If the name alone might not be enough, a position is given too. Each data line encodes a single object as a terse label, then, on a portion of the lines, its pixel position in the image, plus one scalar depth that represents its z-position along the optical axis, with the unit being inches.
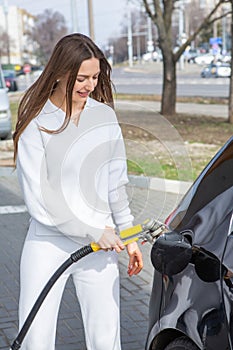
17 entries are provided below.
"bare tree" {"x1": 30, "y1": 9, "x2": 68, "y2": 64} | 3853.3
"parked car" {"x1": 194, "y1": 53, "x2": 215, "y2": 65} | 3055.4
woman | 116.3
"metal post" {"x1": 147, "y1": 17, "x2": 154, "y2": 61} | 3055.6
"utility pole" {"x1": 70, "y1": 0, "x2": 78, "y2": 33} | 1011.0
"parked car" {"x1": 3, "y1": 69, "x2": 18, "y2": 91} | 907.2
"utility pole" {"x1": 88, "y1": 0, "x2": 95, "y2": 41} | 974.4
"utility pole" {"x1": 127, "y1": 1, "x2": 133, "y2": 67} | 3480.3
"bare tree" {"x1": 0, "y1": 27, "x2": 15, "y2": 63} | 4220.0
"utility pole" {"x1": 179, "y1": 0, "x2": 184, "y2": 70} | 2613.9
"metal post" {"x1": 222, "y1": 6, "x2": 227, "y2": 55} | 3418.8
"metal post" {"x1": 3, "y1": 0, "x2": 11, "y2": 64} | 4046.8
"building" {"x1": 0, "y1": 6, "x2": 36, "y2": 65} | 4999.5
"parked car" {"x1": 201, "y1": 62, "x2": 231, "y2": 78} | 1846.1
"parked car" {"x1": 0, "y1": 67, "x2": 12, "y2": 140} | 629.3
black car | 102.3
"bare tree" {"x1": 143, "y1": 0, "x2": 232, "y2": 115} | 737.6
